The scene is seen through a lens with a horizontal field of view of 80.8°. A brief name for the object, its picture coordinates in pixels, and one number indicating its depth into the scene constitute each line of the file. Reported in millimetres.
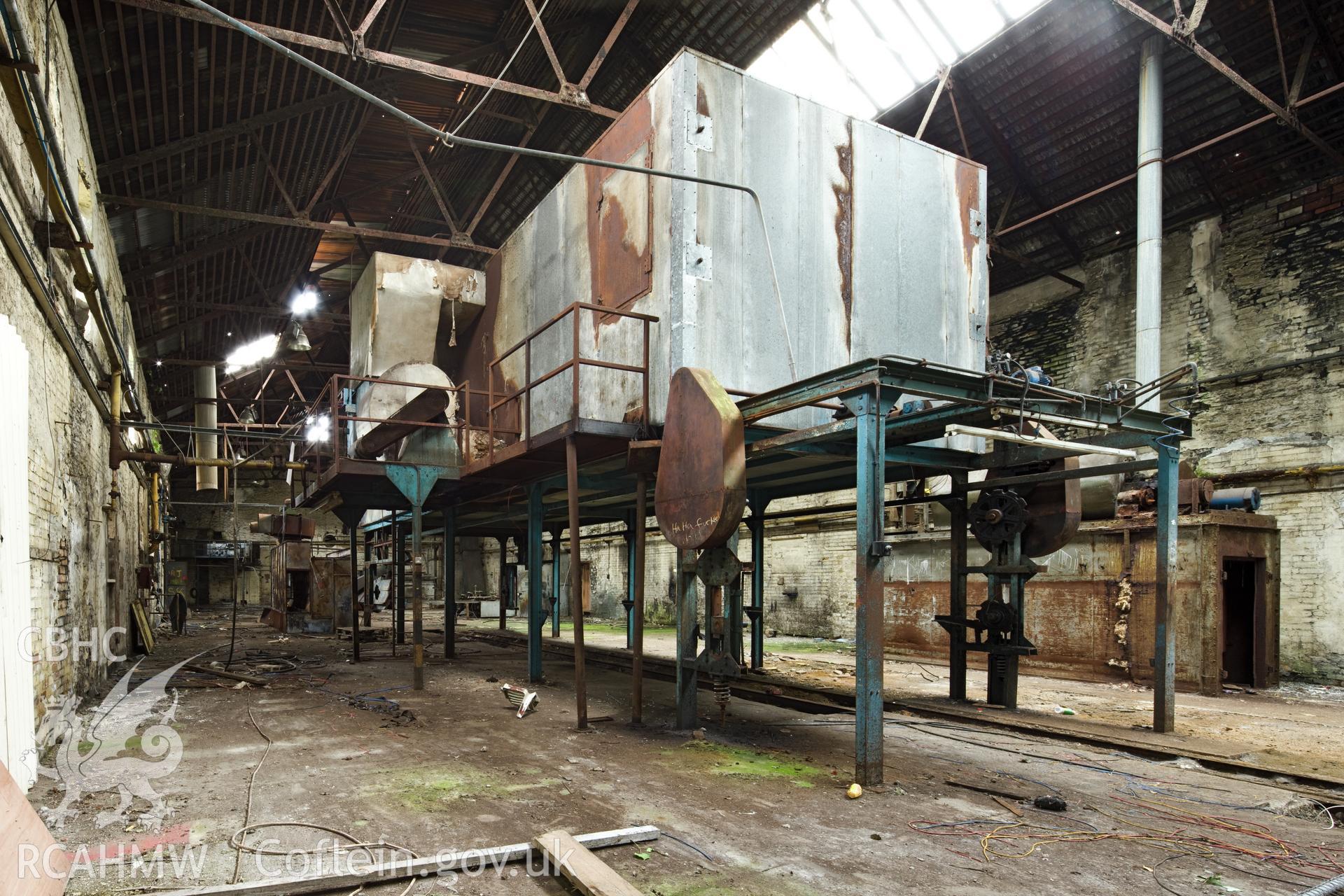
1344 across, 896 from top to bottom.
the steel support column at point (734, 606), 9094
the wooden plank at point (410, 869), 3596
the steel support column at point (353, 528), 13180
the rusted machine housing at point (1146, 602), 10008
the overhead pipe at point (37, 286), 5199
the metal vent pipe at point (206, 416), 19797
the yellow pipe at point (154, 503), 18625
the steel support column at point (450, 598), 13602
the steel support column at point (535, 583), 10215
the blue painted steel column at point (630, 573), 14492
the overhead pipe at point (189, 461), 12278
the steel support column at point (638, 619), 7488
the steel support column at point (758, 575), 11562
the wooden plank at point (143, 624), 13656
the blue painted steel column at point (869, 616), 5512
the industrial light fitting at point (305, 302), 18453
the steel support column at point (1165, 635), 6945
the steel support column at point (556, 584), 16938
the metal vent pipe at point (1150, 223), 11719
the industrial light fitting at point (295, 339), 16188
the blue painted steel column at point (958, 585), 8680
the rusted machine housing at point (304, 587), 19531
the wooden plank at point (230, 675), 10008
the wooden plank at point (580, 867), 3607
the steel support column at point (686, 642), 7102
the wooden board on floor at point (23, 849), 2926
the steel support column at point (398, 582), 14859
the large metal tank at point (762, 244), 7562
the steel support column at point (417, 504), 9859
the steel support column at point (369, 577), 15420
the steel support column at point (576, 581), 7363
